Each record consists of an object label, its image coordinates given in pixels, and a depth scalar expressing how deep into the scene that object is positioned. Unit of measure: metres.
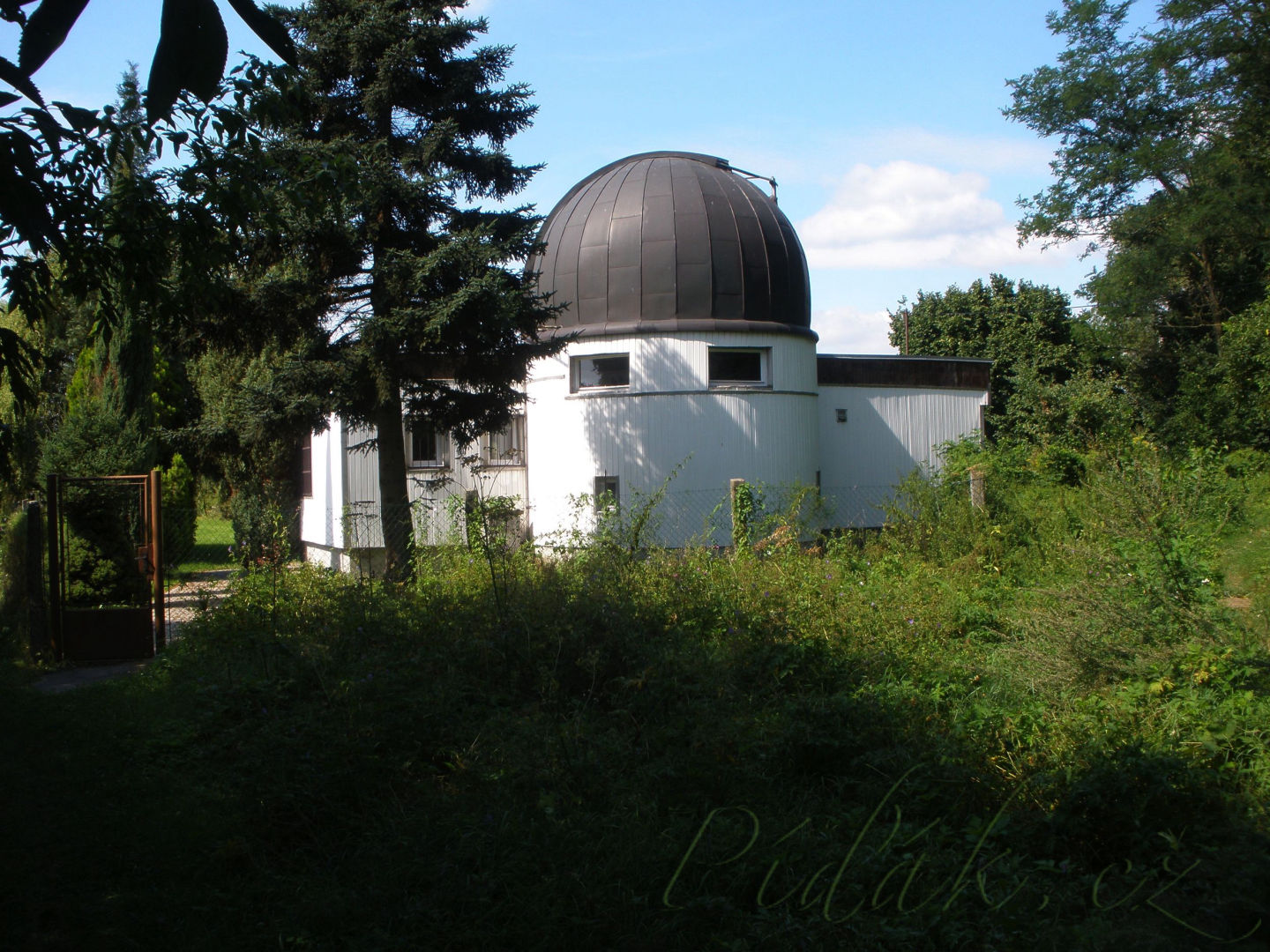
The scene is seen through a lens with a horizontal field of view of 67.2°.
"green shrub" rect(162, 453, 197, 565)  18.31
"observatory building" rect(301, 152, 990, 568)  16.34
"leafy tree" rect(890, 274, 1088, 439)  30.77
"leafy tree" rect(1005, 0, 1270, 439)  19.88
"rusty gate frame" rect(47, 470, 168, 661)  9.27
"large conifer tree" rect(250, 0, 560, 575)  10.77
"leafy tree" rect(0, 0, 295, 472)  1.54
